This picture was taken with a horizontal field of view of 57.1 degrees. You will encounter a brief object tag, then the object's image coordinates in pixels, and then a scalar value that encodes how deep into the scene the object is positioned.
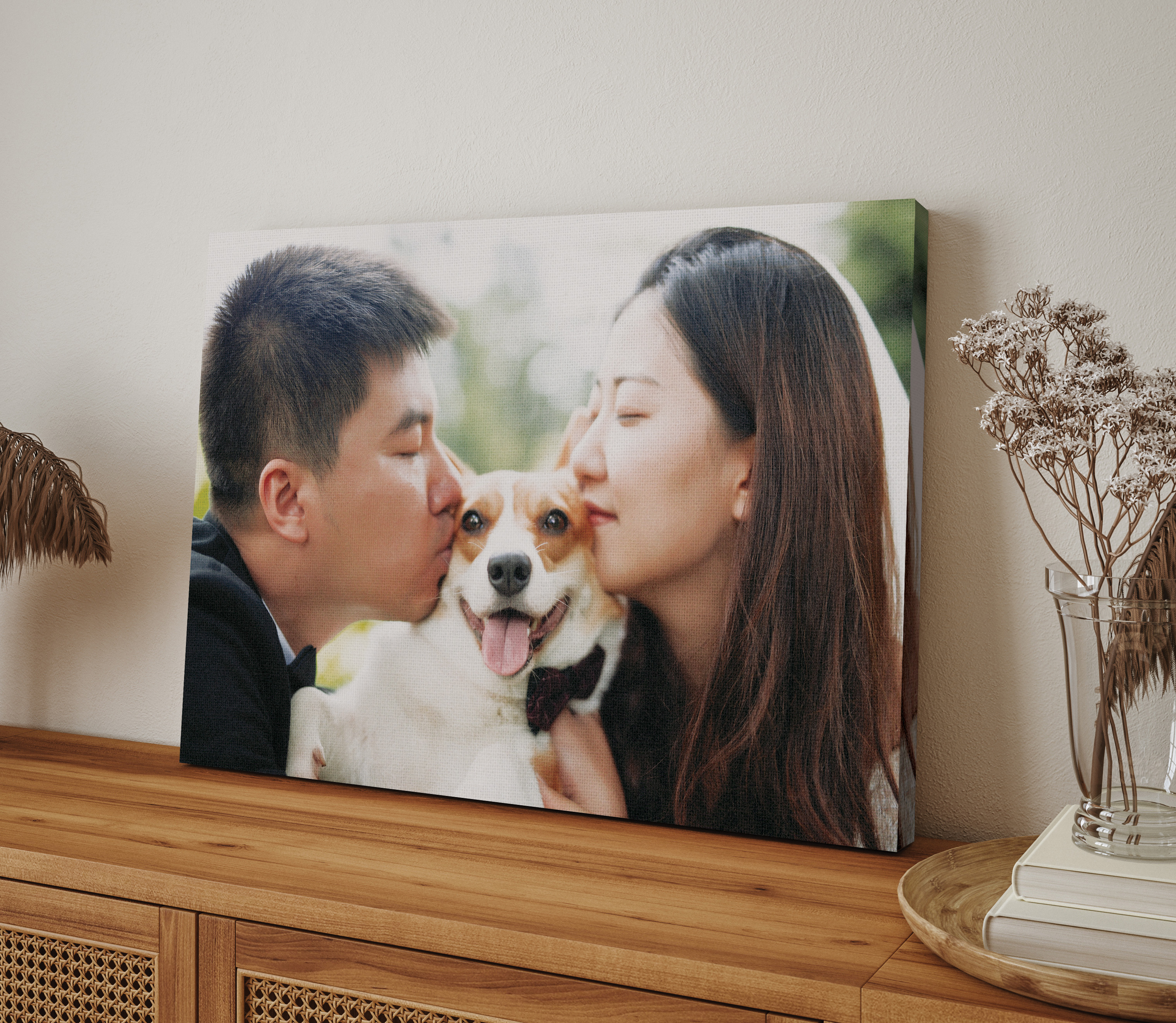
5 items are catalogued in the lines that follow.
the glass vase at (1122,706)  0.97
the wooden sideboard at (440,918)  0.93
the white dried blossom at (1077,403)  0.96
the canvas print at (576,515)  1.24
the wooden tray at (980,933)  0.83
